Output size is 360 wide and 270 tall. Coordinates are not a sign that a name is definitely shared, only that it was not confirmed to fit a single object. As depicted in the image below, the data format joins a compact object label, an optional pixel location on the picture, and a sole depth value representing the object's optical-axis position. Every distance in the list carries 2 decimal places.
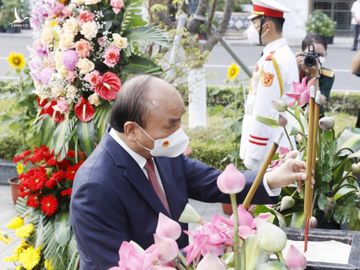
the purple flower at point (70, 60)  3.05
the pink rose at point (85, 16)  3.07
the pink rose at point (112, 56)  3.07
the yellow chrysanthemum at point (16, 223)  3.21
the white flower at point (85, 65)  3.04
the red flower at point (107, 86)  3.05
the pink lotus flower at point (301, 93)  2.34
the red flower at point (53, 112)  3.18
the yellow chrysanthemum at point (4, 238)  3.37
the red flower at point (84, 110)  3.14
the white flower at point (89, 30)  3.05
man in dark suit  1.75
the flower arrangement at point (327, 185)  2.37
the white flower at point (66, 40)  3.07
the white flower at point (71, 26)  3.07
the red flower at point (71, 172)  3.18
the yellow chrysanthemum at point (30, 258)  3.18
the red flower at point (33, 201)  3.13
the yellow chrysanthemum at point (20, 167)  3.71
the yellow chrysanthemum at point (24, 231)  3.20
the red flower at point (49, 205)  3.11
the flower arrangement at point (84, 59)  3.07
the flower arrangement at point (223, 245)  1.15
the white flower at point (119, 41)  3.08
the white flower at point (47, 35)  3.15
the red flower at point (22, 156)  3.34
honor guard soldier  3.87
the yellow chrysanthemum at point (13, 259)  3.27
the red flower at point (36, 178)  3.11
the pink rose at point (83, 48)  3.06
